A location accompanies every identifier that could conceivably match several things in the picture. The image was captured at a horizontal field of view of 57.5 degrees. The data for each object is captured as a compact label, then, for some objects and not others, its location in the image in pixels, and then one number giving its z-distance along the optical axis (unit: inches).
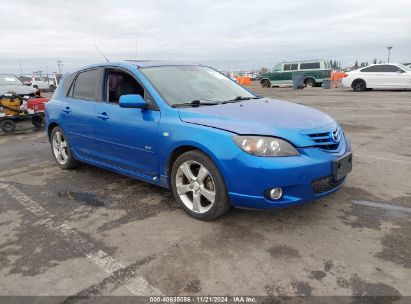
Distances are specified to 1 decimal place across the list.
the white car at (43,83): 1333.7
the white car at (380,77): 737.0
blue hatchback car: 130.2
